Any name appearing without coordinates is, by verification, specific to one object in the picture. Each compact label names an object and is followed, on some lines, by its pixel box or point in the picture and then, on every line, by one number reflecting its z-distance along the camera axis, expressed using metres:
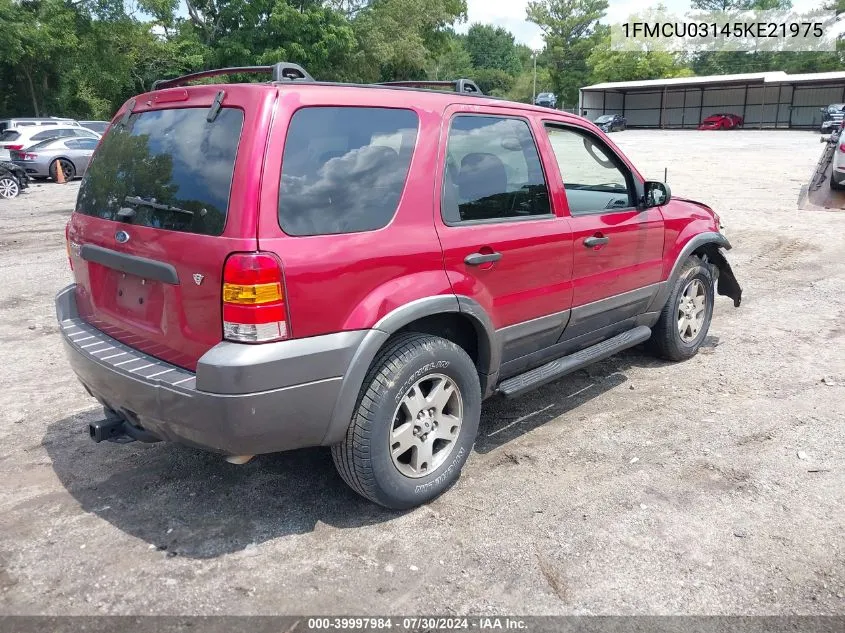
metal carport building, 50.09
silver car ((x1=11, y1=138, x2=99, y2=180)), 19.53
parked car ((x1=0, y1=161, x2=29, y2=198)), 16.25
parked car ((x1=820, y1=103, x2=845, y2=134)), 36.81
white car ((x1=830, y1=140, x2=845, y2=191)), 14.10
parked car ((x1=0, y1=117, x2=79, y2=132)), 22.75
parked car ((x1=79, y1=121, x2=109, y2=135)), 24.67
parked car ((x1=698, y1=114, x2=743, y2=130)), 51.38
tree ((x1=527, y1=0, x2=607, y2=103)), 80.00
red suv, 2.81
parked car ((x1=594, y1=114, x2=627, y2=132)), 49.00
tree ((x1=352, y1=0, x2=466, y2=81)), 38.84
